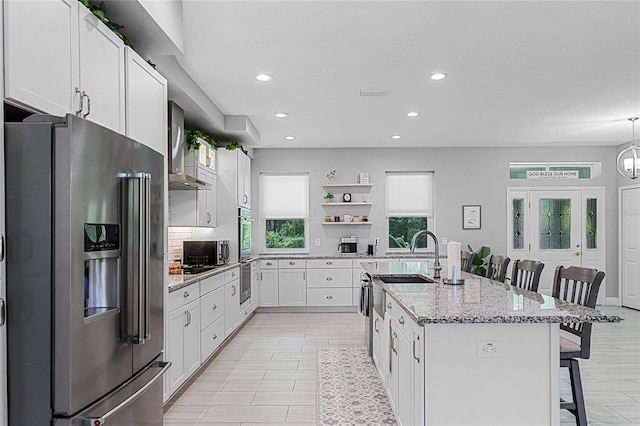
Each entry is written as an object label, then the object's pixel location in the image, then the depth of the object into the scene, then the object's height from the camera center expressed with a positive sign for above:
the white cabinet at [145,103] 2.62 +0.66
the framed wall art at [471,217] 7.97 -0.06
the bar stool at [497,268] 4.18 -0.50
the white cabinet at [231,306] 5.25 -1.06
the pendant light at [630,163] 5.89 +0.62
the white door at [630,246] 7.51 -0.54
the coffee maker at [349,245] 7.78 -0.51
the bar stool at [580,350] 2.73 -0.80
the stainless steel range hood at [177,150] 4.33 +0.59
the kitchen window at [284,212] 8.08 +0.03
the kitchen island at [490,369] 2.23 -0.73
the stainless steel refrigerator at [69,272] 1.66 -0.22
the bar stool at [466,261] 5.16 -0.54
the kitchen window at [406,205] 8.09 +0.14
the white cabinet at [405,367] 2.31 -0.85
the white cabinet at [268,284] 7.44 -1.09
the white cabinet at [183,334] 3.44 -0.93
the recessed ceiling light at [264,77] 4.19 +1.21
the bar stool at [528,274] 3.53 -0.47
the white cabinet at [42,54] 1.62 +0.60
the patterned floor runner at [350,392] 3.32 -1.42
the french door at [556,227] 7.99 -0.23
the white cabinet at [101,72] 2.13 +0.68
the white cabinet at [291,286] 7.47 -1.13
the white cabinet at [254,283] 6.94 -1.03
